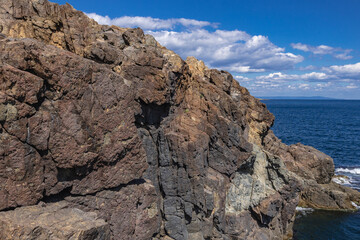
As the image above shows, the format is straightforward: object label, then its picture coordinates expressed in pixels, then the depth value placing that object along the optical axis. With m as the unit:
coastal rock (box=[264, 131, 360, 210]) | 47.38
